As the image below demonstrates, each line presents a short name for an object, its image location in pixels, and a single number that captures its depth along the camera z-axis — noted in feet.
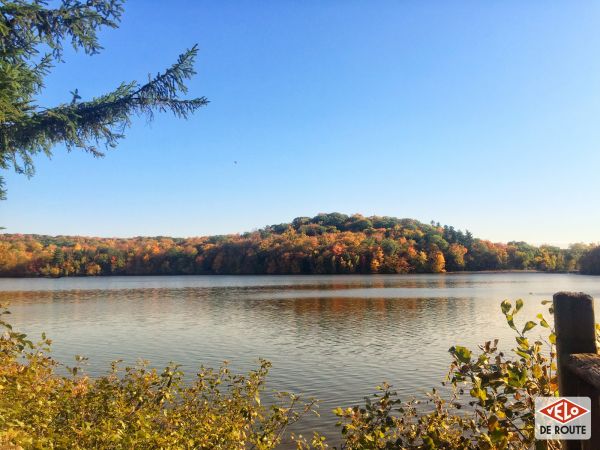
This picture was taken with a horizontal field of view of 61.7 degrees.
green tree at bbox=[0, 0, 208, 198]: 25.27
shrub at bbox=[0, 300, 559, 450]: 13.94
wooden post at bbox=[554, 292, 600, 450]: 10.32
